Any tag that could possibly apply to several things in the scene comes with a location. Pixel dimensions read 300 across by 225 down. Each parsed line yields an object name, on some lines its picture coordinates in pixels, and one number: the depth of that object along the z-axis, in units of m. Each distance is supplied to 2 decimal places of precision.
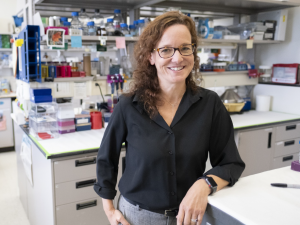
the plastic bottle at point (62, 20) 2.43
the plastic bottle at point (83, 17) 2.70
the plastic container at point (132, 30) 2.73
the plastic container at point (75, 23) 2.52
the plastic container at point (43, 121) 2.34
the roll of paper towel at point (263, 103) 3.46
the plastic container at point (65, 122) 2.44
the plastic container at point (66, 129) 2.46
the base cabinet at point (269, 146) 2.85
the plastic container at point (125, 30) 2.69
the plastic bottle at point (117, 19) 2.65
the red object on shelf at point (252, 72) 3.50
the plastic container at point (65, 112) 2.42
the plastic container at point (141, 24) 2.65
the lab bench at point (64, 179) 2.03
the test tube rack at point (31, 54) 2.30
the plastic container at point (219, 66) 3.35
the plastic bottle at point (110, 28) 2.59
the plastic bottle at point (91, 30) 2.55
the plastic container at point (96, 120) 2.61
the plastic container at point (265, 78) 3.55
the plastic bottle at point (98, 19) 2.73
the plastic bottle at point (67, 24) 2.42
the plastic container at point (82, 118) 2.54
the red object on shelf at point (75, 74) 2.60
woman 1.19
